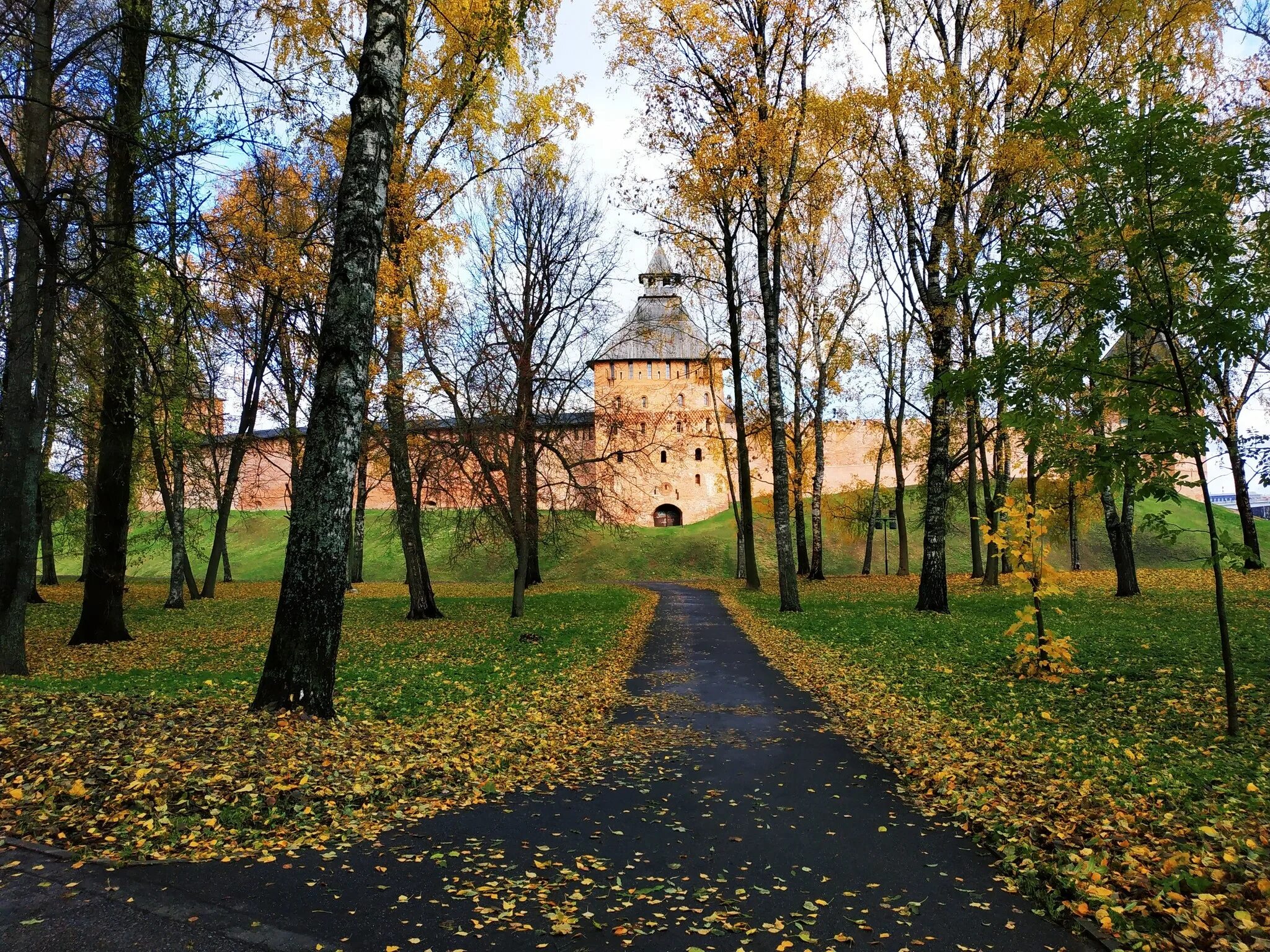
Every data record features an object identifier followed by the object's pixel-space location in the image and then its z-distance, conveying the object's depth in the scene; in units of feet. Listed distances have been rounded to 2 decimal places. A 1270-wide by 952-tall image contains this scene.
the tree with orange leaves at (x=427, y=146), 43.62
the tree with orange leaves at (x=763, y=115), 51.67
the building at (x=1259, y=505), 178.62
